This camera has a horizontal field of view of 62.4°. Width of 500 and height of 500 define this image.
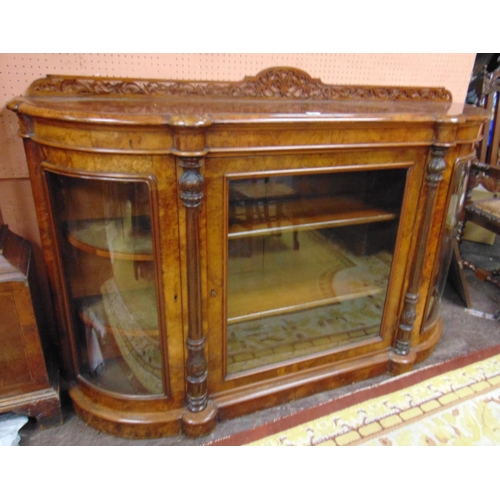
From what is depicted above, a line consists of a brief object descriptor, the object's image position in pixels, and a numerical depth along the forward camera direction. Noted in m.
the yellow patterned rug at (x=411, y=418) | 1.20
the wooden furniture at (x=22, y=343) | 1.06
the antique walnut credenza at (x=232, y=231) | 0.94
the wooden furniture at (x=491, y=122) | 1.75
